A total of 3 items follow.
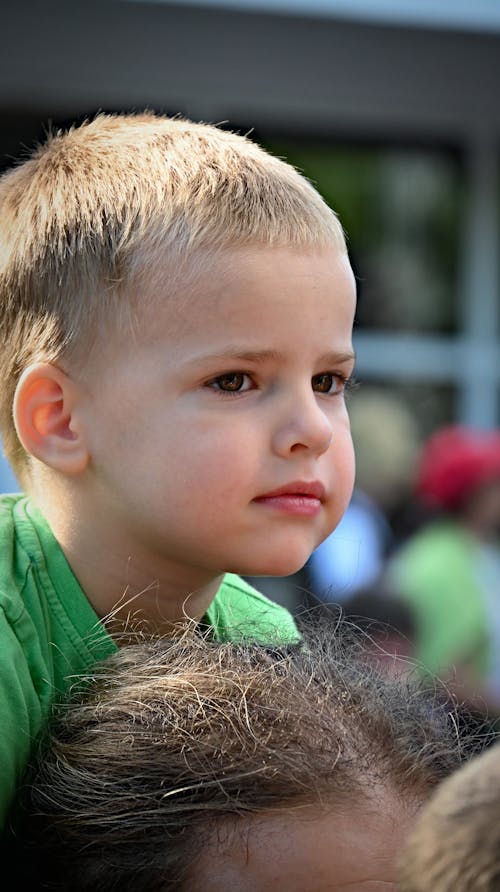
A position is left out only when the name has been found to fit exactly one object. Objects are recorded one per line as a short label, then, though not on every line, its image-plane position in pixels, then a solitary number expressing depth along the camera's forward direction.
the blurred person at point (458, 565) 11.20
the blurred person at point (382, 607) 10.23
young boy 3.41
